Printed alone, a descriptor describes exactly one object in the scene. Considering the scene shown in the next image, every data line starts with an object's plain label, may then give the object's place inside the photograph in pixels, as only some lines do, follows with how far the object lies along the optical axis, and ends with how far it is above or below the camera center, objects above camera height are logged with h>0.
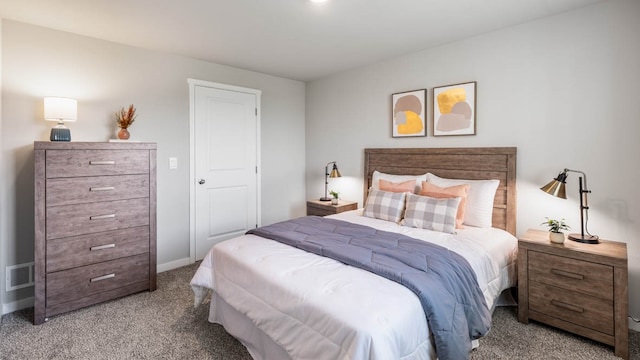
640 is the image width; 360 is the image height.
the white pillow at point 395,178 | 3.18 +0.03
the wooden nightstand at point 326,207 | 3.79 -0.33
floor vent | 2.60 -0.82
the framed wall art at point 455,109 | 2.99 +0.71
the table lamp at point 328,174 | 4.04 +0.08
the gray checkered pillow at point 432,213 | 2.57 -0.28
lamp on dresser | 2.51 +0.56
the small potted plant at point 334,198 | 3.95 -0.23
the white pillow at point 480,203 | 2.73 -0.20
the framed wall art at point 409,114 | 3.36 +0.75
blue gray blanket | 1.48 -0.49
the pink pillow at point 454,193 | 2.71 -0.11
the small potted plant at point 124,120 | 2.92 +0.58
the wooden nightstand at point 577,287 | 1.94 -0.72
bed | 1.33 -0.58
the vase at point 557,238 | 2.20 -0.41
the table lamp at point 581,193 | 2.21 -0.09
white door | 3.71 +0.20
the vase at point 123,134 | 2.90 +0.43
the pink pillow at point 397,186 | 3.14 -0.06
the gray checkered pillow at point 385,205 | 2.96 -0.24
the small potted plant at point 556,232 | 2.20 -0.37
